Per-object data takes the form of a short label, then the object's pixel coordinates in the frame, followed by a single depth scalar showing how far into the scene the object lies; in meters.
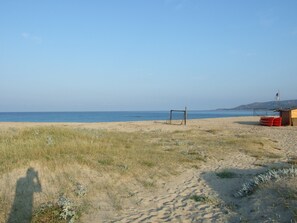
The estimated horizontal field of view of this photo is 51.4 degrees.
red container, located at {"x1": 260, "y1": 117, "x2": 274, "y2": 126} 33.12
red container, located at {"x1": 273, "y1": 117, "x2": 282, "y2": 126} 32.84
